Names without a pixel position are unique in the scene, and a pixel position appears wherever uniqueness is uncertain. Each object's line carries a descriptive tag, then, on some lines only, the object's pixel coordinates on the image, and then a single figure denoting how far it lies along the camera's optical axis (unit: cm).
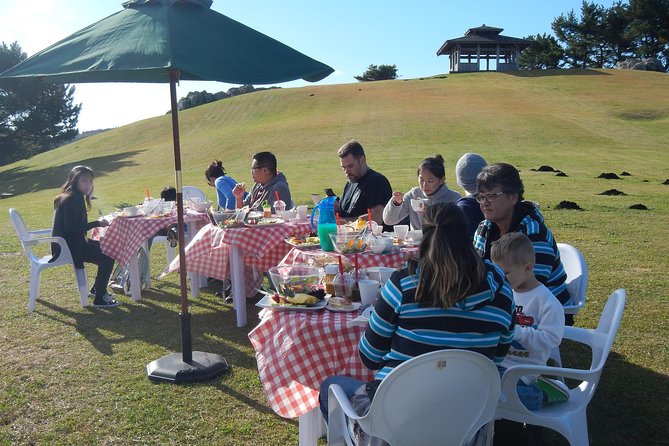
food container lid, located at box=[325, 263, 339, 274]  302
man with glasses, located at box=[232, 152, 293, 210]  630
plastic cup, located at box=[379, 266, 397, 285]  299
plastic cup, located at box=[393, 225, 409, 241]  439
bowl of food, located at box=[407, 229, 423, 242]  432
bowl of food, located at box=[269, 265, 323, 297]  287
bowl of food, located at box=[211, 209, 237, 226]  544
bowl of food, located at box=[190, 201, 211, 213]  670
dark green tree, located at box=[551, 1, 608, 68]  6750
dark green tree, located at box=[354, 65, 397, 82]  8475
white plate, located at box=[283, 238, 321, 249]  422
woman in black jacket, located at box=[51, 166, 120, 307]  604
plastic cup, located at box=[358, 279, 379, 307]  278
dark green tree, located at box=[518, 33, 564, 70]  7244
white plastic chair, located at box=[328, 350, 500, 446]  202
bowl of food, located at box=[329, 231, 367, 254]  379
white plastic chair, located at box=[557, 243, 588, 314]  381
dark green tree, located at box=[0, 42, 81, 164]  4981
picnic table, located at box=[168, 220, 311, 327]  519
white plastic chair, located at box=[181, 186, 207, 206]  894
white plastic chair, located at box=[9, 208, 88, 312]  611
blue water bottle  398
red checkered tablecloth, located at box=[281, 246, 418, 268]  371
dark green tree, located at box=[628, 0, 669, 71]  6028
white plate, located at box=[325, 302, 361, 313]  274
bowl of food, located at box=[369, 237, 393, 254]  393
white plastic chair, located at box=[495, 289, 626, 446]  255
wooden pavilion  7300
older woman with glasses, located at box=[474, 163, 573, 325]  330
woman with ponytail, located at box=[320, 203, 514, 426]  204
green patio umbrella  341
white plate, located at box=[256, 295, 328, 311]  274
